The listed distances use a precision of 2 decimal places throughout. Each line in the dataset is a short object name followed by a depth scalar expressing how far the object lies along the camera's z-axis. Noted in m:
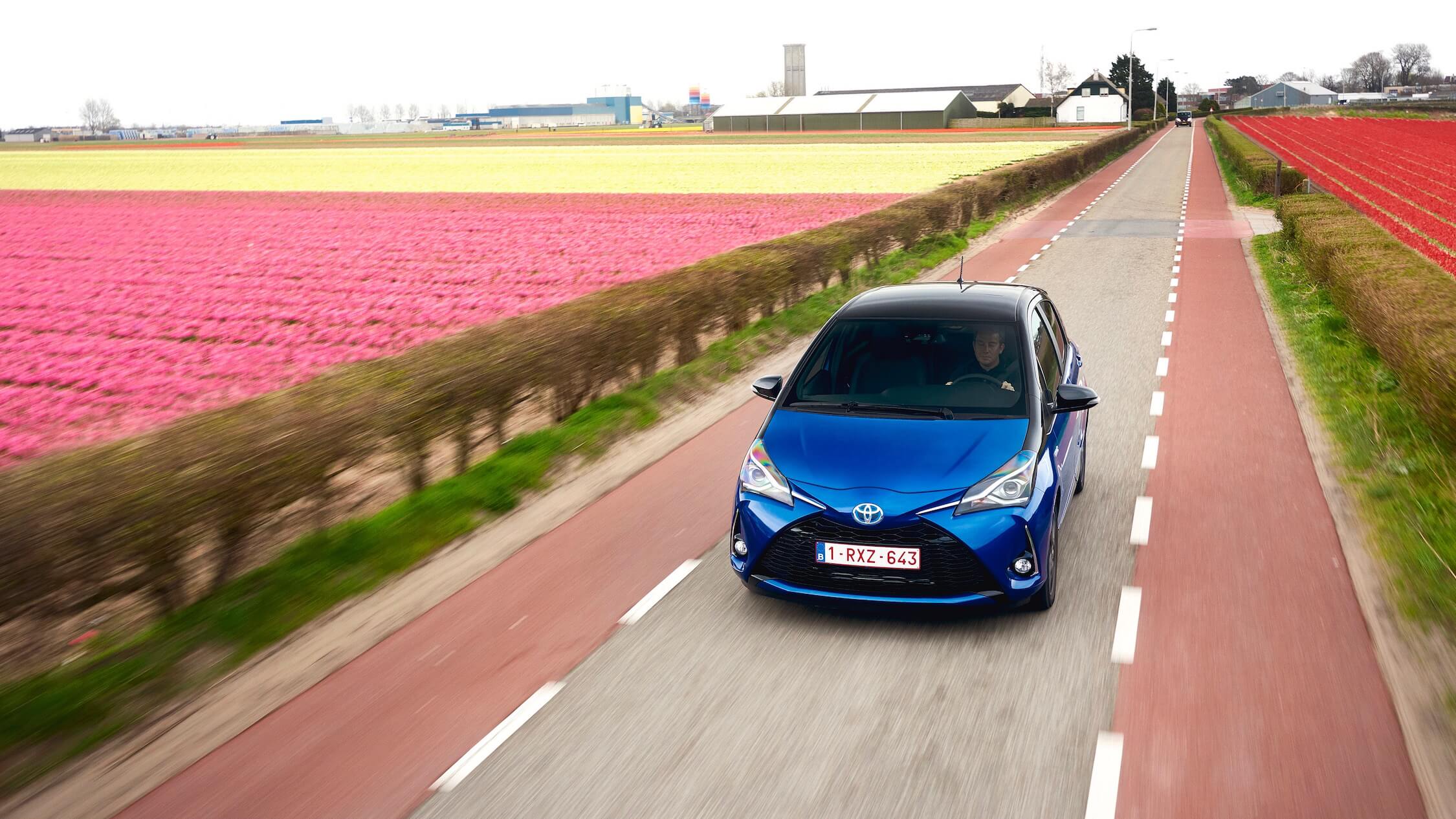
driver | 7.08
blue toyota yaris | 5.97
